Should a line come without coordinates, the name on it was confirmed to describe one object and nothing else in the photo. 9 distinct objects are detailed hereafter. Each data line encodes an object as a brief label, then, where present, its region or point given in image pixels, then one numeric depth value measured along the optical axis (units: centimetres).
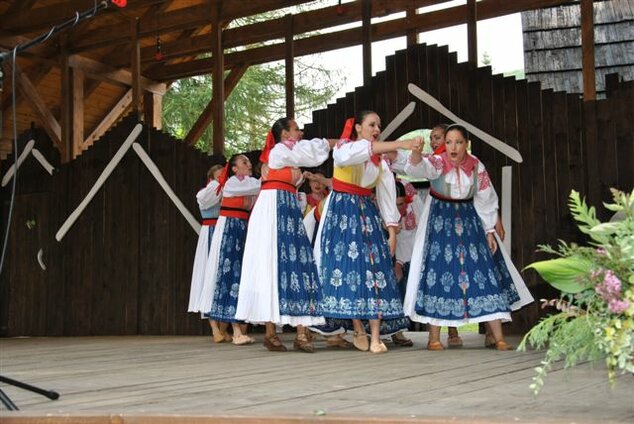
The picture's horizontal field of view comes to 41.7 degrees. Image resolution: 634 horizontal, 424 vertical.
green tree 1534
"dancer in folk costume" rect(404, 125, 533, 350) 473
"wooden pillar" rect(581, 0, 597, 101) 626
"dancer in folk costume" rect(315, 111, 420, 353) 473
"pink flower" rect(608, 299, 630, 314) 183
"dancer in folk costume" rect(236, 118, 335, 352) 489
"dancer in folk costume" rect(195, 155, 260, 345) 617
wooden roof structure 836
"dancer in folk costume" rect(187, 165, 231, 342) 664
